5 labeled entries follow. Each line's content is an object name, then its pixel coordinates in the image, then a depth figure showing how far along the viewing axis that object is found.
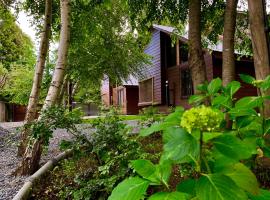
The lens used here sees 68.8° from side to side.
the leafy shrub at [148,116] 3.42
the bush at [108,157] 1.79
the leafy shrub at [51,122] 2.08
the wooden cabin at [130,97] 14.96
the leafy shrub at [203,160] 0.46
